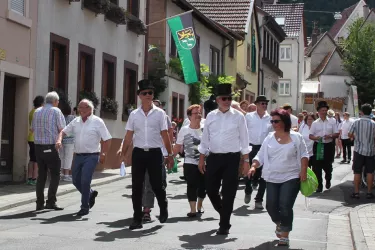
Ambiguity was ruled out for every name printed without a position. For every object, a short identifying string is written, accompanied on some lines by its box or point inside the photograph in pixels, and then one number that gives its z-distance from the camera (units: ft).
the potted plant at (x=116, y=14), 72.88
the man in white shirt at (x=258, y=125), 46.52
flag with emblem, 81.25
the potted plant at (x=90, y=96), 68.08
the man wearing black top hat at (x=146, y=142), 34.27
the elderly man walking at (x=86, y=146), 38.50
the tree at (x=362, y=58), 225.97
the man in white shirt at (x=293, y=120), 47.78
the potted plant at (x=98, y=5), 67.79
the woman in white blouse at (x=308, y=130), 54.85
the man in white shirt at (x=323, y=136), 53.52
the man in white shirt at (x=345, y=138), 93.15
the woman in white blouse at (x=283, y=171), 30.07
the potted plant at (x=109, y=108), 73.67
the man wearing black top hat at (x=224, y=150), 32.86
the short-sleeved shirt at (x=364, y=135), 50.06
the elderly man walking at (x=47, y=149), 40.24
